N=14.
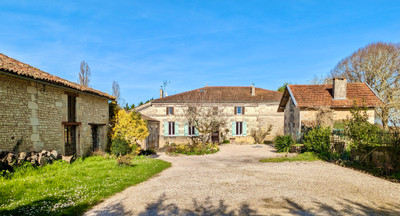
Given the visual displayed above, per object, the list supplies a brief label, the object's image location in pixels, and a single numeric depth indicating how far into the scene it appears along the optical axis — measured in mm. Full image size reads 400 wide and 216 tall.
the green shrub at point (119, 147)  13969
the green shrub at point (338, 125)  15816
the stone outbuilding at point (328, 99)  16328
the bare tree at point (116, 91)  37094
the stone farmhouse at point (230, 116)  27812
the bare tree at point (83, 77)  29922
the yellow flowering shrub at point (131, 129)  15320
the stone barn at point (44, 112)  8836
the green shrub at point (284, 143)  17031
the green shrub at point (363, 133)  9773
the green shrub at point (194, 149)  17744
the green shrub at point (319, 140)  13008
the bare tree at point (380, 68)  23417
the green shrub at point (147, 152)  17269
